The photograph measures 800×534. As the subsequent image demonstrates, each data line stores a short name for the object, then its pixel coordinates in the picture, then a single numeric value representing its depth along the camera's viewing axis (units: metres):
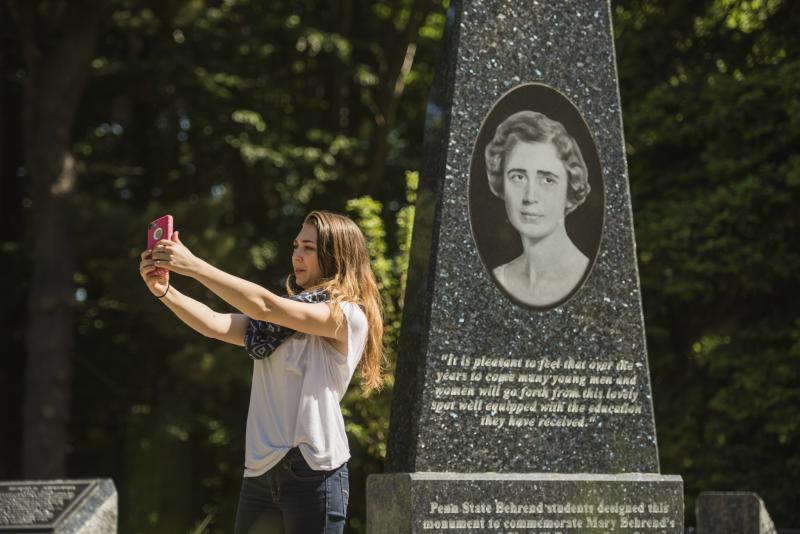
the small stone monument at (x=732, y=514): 7.25
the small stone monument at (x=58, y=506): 8.75
